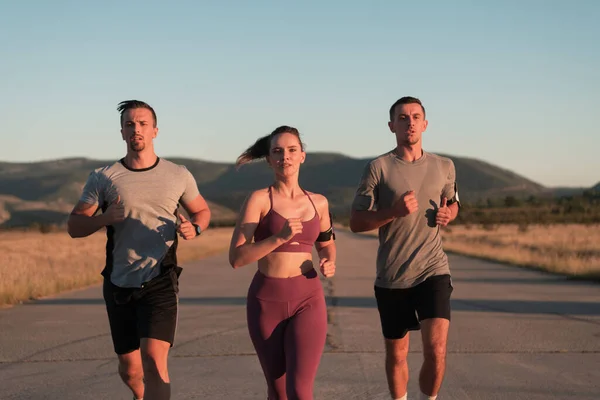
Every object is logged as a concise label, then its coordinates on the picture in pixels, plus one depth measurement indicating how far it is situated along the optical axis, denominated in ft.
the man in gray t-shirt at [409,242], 20.85
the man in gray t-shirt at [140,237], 19.36
